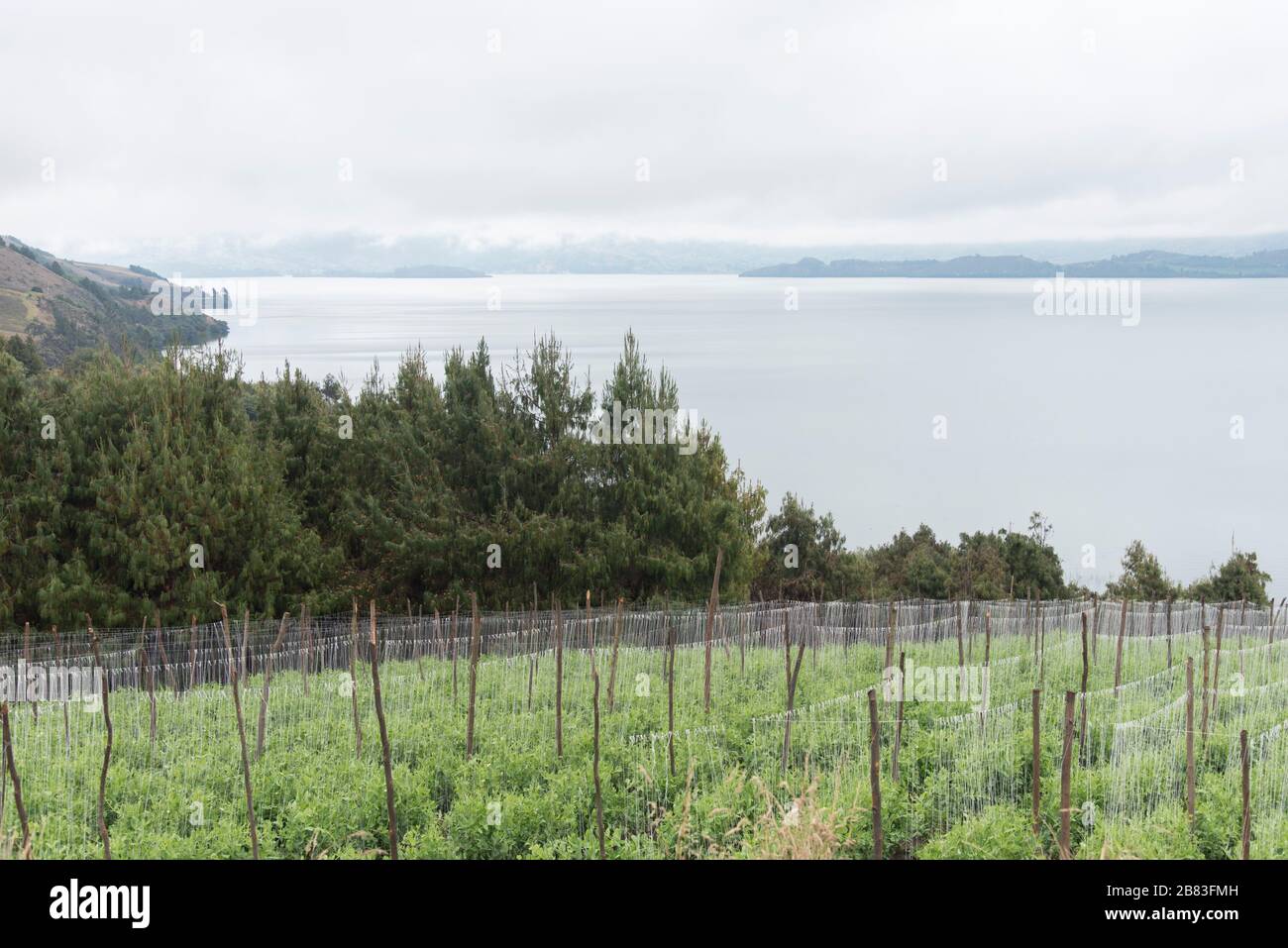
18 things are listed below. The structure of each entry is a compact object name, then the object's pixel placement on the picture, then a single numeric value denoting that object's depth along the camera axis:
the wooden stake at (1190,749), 7.34
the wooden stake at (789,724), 8.84
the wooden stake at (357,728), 10.29
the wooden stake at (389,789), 7.10
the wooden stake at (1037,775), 7.16
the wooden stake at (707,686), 11.55
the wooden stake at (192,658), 14.71
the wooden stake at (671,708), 8.99
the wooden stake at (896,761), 8.30
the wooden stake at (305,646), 13.59
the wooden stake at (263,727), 10.28
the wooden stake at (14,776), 6.81
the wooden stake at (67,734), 10.05
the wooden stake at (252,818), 7.16
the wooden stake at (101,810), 6.95
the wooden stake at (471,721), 10.01
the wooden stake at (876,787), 6.36
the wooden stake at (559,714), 9.76
